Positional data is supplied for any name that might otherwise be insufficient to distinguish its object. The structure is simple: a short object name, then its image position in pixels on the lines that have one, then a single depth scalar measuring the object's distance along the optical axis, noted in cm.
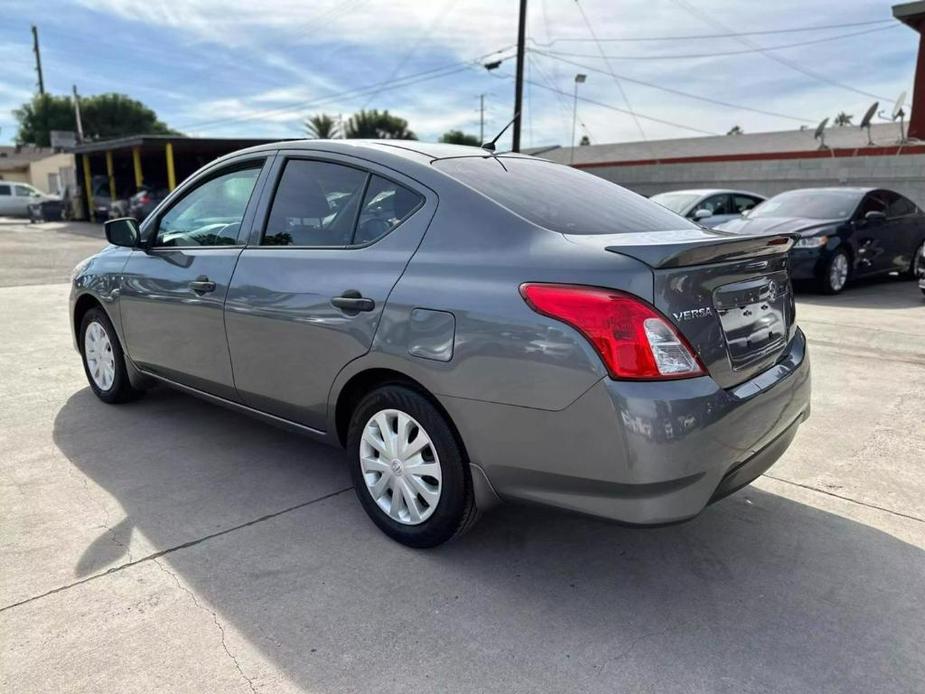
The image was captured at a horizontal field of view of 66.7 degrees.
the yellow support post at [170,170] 2347
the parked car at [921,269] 890
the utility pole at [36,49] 4784
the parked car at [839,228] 931
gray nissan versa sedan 230
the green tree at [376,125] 5178
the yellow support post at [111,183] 2770
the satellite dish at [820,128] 1749
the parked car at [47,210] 3005
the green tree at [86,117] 5247
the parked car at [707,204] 1183
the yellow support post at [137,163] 2566
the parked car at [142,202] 2262
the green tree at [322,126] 4584
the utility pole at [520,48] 2048
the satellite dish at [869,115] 1642
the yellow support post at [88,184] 2956
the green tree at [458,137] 5122
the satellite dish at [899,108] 1579
